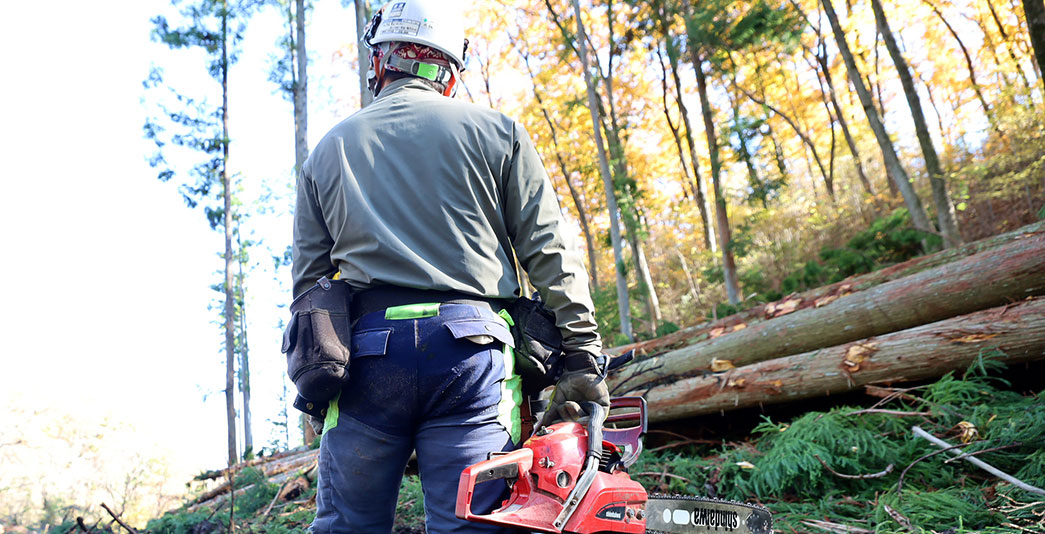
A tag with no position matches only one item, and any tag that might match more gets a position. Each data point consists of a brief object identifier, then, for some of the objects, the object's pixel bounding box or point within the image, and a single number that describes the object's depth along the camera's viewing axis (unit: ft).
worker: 5.57
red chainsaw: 5.26
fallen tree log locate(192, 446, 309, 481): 21.90
